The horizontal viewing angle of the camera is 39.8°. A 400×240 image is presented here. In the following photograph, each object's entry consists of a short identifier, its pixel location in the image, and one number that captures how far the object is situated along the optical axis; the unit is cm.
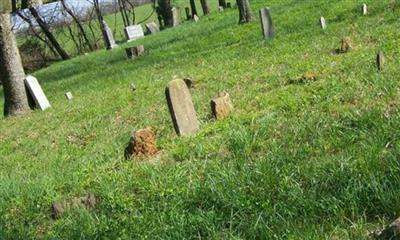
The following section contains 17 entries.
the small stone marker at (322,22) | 1255
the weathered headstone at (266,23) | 1282
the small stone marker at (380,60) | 682
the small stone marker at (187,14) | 4009
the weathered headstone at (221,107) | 645
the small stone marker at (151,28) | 3202
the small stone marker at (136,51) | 1781
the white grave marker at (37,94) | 1257
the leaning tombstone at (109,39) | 2784
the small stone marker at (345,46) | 896
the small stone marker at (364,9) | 1309
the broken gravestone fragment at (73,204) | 447
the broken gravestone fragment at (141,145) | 563
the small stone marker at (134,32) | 3082
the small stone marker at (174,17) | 3466
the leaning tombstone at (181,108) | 602
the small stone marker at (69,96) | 1282
